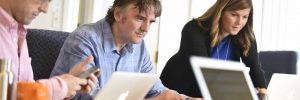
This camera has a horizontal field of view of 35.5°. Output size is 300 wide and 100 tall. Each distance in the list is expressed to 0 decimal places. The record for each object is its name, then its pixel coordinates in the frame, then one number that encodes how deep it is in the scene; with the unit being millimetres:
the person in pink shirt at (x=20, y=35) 1234
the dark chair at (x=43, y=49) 1909
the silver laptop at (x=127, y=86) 1232
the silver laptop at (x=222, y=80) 1018
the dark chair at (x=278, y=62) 2805
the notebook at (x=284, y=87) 1776
